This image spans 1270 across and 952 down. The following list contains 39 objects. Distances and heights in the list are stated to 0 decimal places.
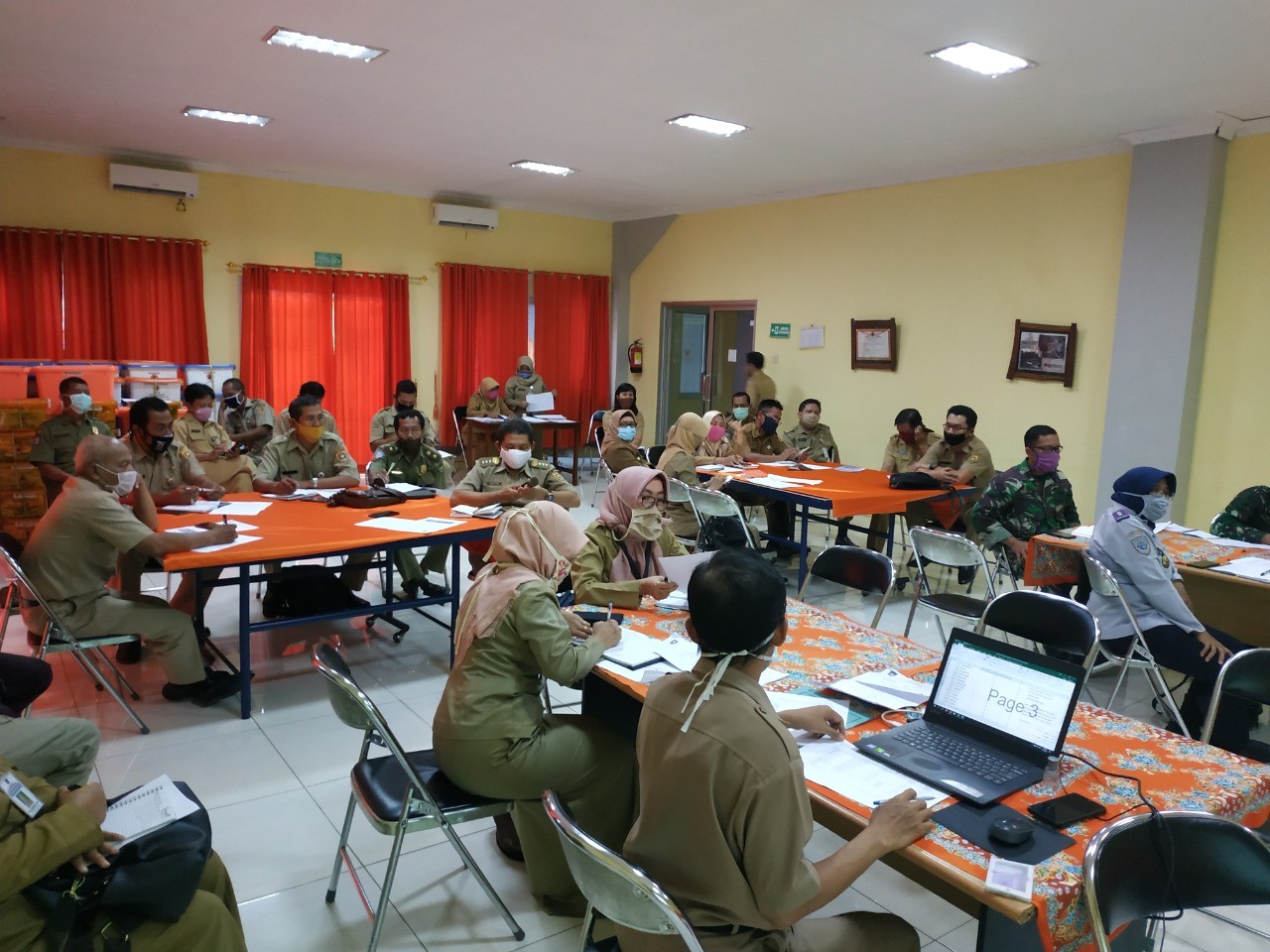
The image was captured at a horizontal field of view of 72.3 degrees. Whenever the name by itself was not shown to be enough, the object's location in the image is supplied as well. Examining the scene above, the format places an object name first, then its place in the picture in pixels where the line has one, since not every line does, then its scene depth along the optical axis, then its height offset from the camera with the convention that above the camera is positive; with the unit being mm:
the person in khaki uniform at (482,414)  9867 -636
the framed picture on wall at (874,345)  7992 +239
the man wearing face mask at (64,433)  5660 -596
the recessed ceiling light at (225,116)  6512 +1763
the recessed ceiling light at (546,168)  8094 +1802
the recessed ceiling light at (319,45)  4680 +1690
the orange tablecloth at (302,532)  3521 -825
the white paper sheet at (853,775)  1771 -853
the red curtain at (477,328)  10227 +355
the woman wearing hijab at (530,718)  2277 -945
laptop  1832 -787
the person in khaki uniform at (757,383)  9227 -167
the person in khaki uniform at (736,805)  1470 -757
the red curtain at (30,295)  7746 +425
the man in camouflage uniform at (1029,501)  4777 -688
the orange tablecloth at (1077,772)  1486 -844
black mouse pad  1570 -856
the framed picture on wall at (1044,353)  6684 +184
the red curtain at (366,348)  9625 +64
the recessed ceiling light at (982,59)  4445 +1651
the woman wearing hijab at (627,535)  3184 -644
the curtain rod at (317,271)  8906 +858
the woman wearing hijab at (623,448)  6766 -675
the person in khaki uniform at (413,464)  5414 -697
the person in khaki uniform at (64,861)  1609 -990
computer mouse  1582 -836
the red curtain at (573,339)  10891 +265
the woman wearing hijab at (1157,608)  3391 -930
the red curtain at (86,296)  8016 +447
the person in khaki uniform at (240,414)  7629 -568
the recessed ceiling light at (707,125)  6117 +1713
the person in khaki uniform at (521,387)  10164 -325
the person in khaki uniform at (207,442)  6066 -677
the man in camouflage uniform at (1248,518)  4570 -712
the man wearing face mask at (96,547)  3410 -798
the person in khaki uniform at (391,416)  7023 -500
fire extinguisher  11109 +84
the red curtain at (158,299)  8266 +453
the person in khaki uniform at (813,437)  7629 -610
